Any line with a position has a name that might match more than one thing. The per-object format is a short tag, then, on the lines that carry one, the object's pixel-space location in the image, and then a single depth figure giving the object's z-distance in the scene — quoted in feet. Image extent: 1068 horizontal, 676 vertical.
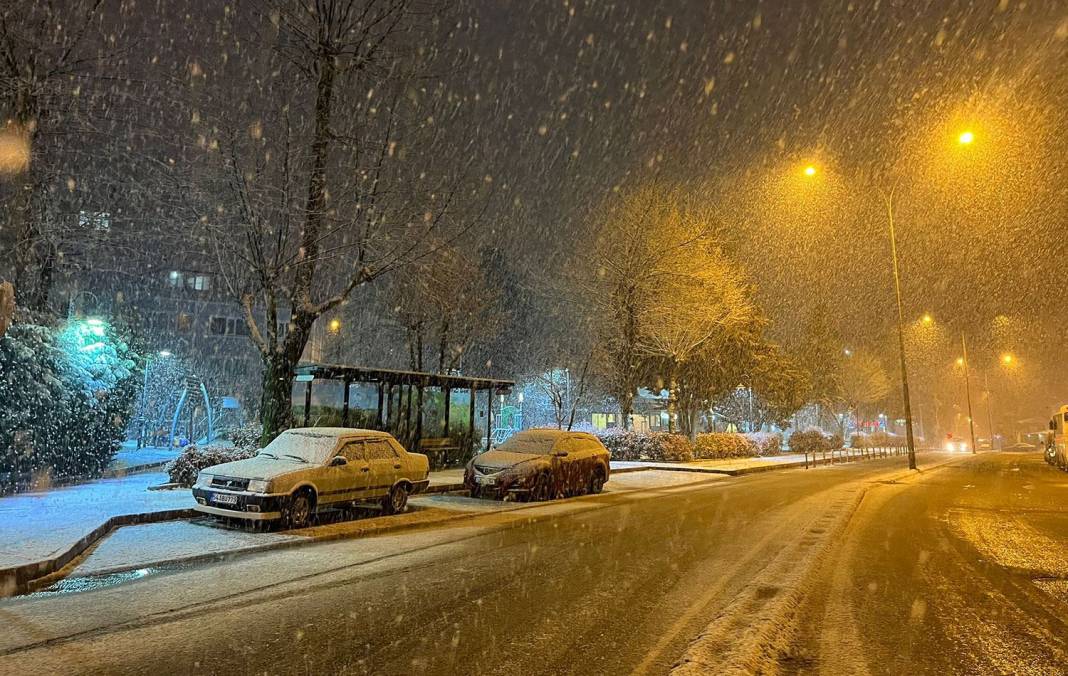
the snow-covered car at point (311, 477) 33.22
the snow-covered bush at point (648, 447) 95.50
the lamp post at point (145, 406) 114.21
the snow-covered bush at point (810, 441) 148.97
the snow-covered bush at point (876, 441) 170.35
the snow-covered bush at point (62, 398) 48.06
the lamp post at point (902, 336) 87.61
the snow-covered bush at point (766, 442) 123.34
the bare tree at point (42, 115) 51.75
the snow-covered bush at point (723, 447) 105.81
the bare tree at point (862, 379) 186.19
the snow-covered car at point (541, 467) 48.96
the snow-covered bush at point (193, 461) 47.93
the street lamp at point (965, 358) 165.97
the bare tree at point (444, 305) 109.19
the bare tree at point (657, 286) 96.32
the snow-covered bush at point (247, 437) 55.10
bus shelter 61.26
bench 69.77
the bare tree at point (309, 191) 52.80
